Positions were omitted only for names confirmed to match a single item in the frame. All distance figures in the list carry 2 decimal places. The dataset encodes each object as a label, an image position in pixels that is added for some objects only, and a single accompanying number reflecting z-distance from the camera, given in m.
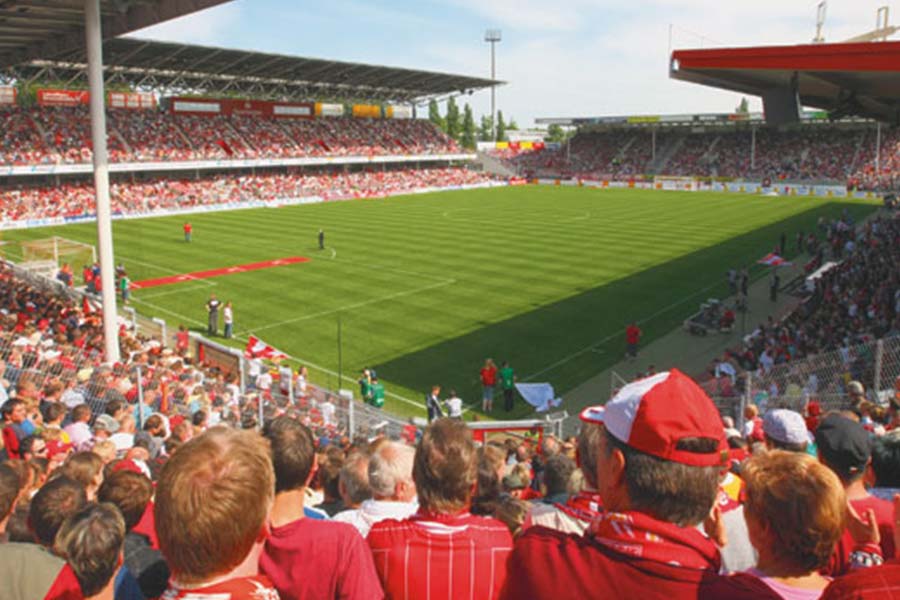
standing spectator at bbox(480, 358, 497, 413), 16.39
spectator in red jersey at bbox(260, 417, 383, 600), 2.89
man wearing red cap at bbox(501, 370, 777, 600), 2.12
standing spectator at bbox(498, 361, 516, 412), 16.48
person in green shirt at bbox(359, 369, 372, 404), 16.00
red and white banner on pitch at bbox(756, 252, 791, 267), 26.14
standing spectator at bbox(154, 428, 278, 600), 2.22
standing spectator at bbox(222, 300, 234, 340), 21.62
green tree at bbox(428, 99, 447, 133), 123.81
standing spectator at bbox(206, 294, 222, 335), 21.80
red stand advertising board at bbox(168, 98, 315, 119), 66.50
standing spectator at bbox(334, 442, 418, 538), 3.68
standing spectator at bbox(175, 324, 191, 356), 17.37
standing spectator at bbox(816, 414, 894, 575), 3.73
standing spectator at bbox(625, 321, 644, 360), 19.47
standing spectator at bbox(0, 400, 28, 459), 7.35
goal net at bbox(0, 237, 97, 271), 27.72
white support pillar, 14.26
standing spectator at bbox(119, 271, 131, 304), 25.09
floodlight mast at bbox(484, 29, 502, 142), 109.69
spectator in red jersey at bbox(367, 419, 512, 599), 2.87
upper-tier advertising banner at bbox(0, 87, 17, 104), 55.16
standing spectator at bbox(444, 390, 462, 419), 14.83
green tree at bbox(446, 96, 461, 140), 126.75
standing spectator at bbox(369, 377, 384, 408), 15.77
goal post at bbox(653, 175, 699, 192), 70.56
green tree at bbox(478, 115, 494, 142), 142.60
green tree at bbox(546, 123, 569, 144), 149.75
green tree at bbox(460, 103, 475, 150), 128.75
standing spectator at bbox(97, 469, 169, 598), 3.47
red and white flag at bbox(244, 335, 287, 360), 18.27
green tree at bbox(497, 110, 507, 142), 135.51
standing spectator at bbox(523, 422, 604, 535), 3.02
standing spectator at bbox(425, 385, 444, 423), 15.18
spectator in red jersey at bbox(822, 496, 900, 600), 2.12
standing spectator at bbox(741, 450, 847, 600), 2.65
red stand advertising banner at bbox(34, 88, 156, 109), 57.19
